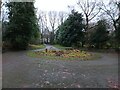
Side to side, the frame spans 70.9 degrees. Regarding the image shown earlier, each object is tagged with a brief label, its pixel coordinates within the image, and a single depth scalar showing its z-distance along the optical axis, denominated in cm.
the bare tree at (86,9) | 1440
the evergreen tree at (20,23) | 987
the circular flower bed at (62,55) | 640
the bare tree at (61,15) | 2275
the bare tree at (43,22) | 2264
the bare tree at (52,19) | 2311
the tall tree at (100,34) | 1100
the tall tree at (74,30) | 1332
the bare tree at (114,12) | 1087
